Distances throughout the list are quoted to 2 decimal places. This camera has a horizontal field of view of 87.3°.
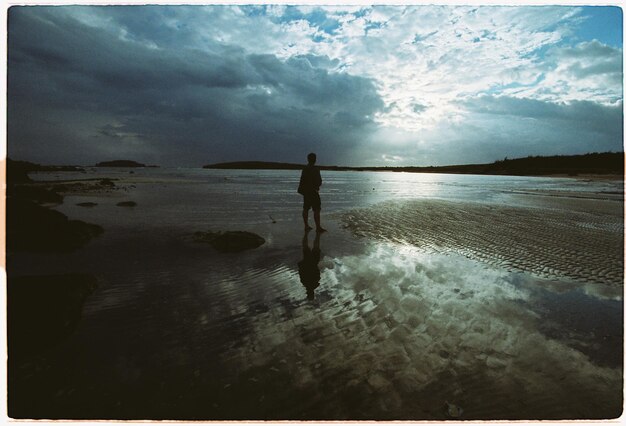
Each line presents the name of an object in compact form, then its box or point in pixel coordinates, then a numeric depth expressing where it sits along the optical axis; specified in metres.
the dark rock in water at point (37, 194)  18.17
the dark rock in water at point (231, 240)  9.00
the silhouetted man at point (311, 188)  12.12
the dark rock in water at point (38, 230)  8.41
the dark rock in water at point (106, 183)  34.97
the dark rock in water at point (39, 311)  3.99
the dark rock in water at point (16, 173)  28.48
